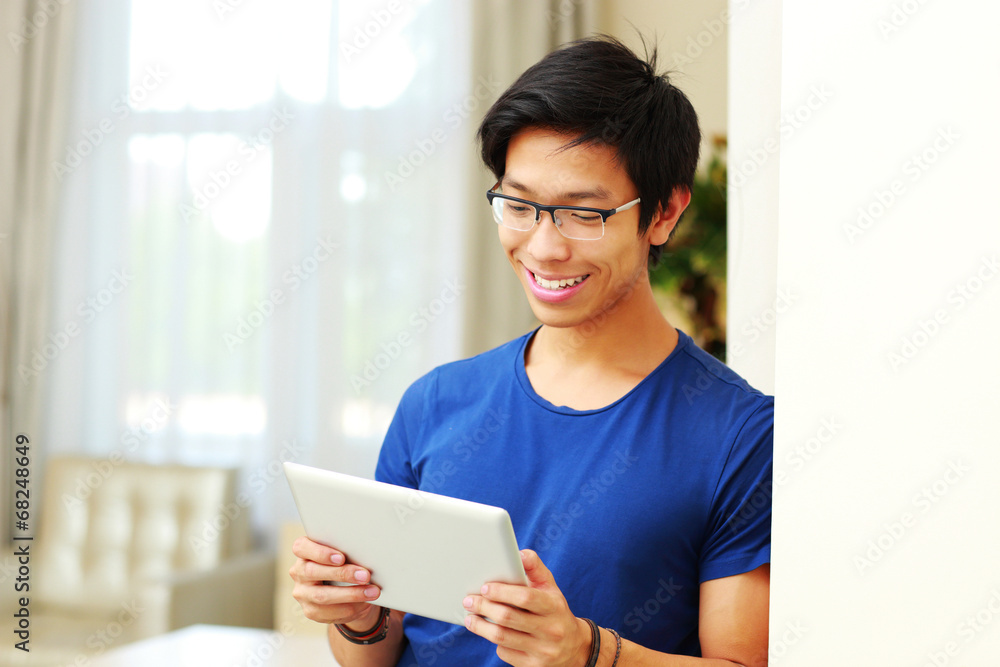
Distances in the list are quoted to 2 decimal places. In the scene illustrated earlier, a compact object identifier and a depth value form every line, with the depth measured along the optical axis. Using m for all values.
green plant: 2.83
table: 1.76
